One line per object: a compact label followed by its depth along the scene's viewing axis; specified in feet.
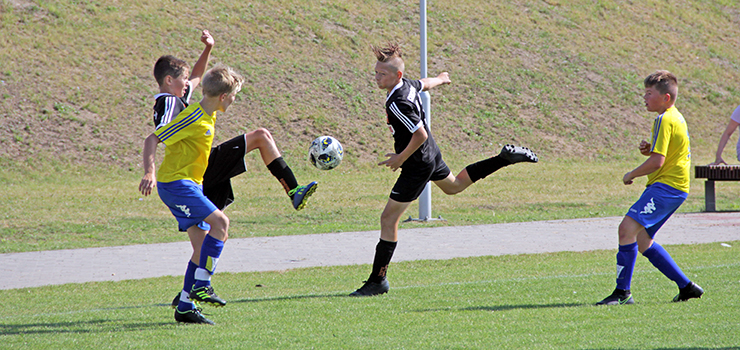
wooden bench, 90.89
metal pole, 84.69
